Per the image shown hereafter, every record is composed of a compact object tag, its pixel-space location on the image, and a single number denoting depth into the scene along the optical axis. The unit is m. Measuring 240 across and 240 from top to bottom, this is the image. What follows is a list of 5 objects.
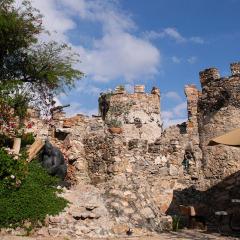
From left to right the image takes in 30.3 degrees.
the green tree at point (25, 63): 12.20
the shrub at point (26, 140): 10.71
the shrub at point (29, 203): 8.01
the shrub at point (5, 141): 10.30
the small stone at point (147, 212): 9.24
